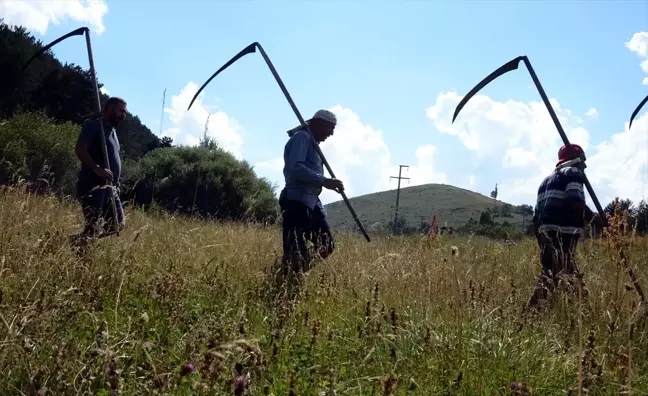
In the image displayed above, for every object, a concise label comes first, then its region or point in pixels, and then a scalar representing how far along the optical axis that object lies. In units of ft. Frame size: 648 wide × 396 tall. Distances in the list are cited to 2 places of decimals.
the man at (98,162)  16.40
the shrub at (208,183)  58.34
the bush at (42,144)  50.39
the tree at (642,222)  53.47
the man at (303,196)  16.67
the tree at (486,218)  133.78
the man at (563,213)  16.49
